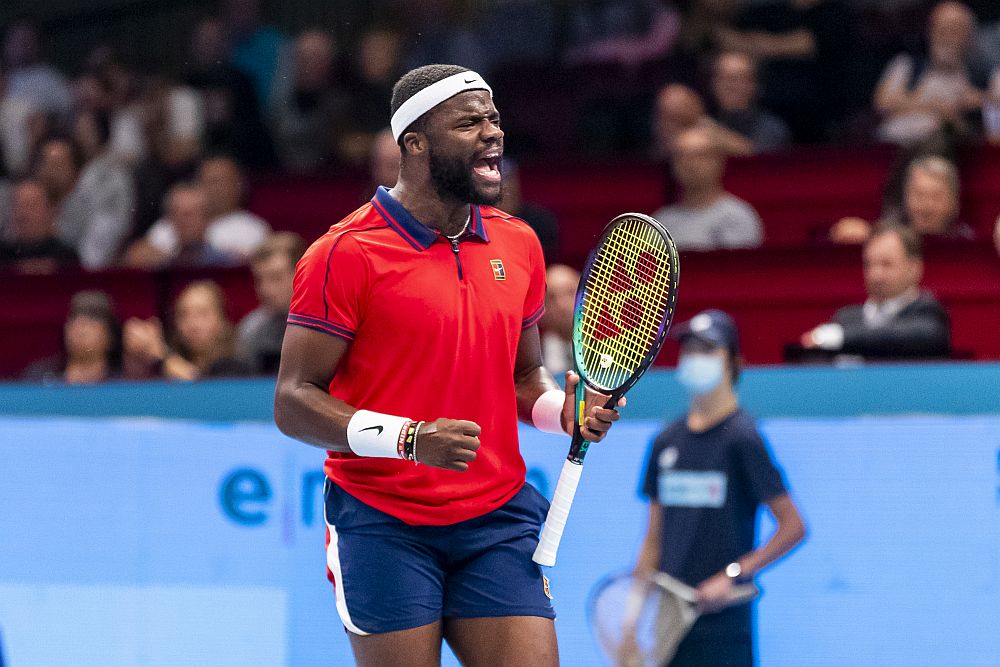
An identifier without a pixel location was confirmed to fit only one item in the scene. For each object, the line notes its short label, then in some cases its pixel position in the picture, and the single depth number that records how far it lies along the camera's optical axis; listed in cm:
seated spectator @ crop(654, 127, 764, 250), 1266
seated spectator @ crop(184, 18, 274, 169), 1750
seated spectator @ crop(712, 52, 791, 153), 1391
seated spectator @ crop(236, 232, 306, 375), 1163
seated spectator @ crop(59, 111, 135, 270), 1687
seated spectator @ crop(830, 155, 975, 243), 1120
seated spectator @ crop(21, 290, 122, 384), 1262
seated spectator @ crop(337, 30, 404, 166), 1677
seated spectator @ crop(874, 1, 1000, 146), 1313
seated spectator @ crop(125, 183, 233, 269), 1466
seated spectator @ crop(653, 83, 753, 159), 1392
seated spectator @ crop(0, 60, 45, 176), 1919
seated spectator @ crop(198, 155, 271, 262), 1491
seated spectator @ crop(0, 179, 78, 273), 1625
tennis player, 583
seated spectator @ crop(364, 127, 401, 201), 1249
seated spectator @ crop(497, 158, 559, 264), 1176
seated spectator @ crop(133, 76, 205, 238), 1687
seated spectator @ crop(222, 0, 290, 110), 1884
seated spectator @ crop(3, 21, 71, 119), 2028
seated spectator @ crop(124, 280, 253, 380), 1211
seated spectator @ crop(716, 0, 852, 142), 1450
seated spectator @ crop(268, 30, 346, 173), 1737
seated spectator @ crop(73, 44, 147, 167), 1814
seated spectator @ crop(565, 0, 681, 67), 1606
